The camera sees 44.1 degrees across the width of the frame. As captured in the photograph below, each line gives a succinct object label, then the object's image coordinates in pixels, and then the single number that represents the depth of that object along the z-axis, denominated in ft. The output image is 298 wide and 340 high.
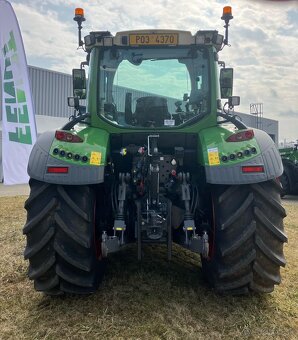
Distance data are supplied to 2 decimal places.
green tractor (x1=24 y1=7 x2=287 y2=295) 9.64
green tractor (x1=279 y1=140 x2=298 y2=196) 38.37
